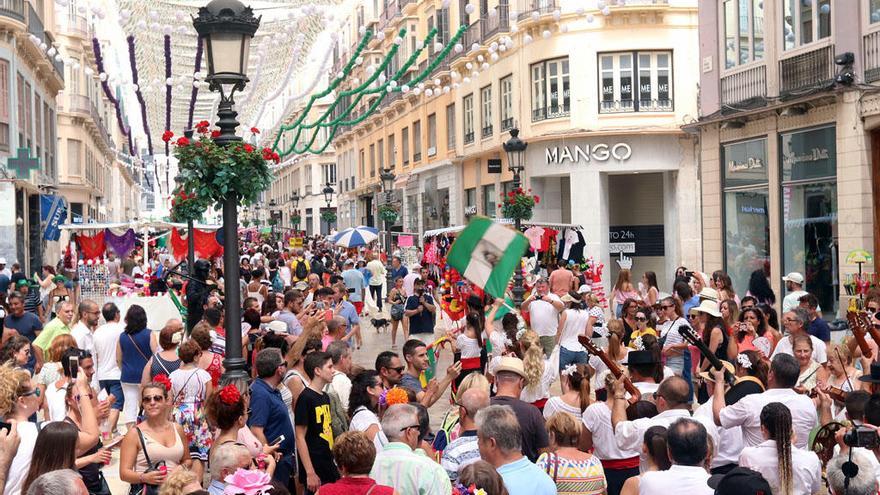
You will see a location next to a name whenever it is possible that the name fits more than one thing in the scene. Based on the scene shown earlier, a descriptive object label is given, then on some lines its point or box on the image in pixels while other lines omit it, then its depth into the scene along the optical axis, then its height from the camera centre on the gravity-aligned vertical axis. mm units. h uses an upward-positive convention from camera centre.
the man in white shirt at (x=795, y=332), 9570 -892
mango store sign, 30391 +2523
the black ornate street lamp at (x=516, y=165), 20766 +1627
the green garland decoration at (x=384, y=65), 16981 +3087
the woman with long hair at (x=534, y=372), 8389 -1061
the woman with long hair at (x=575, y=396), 7191 -1079
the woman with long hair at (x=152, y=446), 6328 -1204
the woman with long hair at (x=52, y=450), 5414 -1024
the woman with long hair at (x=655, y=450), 5863 -1197
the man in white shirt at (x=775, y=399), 6582 -1089
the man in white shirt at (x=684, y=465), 5496 -1220
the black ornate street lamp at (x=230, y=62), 8469 +1541
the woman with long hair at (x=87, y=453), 6438 -1259
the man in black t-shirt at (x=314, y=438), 7066 -1305
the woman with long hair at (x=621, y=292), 15625 -805
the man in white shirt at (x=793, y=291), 13531 -761
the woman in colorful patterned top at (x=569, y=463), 5988 -1285
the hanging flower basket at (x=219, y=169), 8969 +679
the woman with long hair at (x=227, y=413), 6270 -986
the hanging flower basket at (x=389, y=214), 33344 +961
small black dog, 22203 -1651
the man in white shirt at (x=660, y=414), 6492 -1098
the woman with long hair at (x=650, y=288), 15867 -764
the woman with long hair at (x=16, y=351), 8469 -797
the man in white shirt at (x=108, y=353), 11195 -1092
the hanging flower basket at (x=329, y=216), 51088 +1469
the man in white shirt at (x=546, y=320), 12961 -986
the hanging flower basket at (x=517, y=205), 21797 +751
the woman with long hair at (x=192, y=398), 7336 -1170
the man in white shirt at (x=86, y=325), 11391 -808
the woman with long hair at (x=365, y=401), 6660 -1034
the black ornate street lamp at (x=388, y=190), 31688 +1699
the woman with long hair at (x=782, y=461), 5844 -1276
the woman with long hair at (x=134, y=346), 10742 -984
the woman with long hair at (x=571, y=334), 11617 -1056
